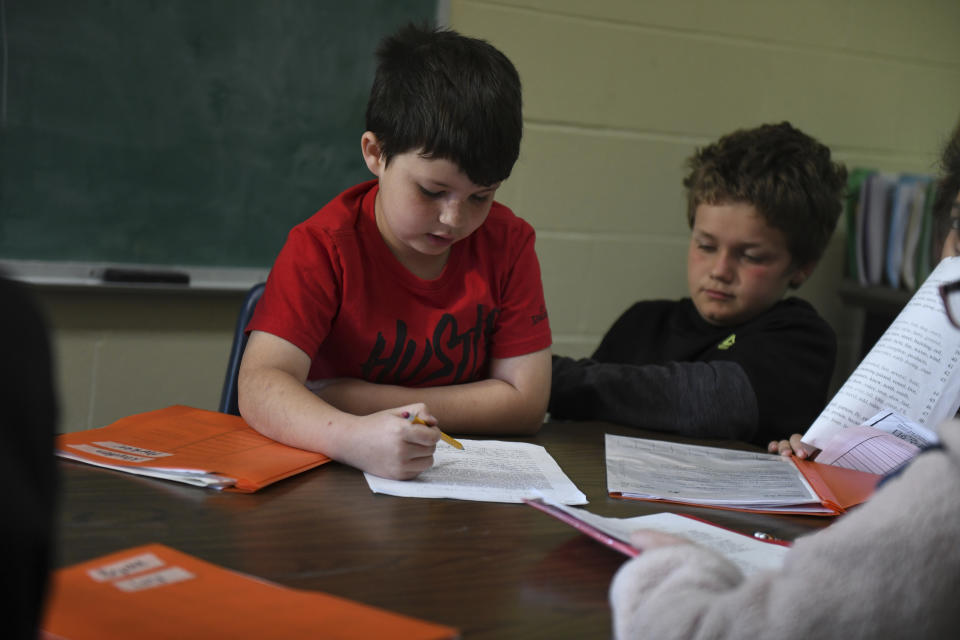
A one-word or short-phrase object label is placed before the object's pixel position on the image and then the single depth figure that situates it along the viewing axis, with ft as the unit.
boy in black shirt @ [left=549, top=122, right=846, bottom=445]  4.90
